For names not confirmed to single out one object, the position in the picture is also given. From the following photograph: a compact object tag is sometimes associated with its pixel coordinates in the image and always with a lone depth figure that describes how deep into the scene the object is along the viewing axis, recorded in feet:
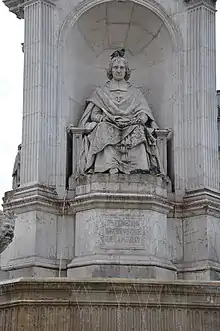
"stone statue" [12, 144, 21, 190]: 58.71
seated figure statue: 52.60
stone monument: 51.03
